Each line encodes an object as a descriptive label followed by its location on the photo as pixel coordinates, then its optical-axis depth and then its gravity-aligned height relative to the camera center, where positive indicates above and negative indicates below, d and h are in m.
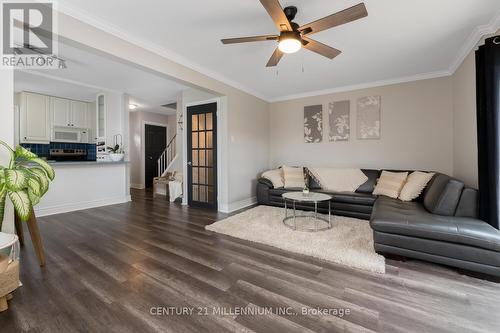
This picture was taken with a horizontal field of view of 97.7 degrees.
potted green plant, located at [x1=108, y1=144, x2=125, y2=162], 5.05 +0.34
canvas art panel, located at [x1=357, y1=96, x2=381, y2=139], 4.45 +1.00
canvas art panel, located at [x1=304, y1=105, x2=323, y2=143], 5.04 +1.00
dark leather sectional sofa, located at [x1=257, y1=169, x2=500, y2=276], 1.96 -0.63
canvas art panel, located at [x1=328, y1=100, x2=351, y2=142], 4.72 +0.99
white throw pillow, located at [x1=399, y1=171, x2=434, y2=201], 3.37 -0.32
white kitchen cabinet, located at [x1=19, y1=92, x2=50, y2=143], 4.91 +1.15
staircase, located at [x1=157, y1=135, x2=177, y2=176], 7.09 +0.33
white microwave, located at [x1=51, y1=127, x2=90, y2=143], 5.35 +0.85
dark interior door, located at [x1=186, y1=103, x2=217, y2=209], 4.52 +0.26
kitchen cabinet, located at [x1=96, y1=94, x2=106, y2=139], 5.27 +1.23
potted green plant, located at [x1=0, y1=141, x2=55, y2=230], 1.53 -0.09
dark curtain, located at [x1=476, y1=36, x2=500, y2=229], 2.13 +0.33
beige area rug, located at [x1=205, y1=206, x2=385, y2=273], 2.33 -0.94
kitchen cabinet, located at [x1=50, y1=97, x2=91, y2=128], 5.32 +1.40
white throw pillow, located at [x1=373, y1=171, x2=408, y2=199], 3.66 -0.32
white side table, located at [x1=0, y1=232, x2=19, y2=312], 1.54 -0.75
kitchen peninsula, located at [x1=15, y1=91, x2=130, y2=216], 4.50 +0.74
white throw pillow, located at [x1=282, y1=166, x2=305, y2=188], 4.61 -0.23
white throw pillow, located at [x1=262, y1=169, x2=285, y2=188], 4.68 -0.24
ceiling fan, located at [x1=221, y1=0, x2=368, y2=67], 1.75 +1.27
